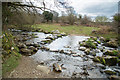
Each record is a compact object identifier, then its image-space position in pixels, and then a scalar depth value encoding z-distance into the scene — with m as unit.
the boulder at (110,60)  4.54
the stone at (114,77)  3.22
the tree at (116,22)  10.55
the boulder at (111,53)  5.71
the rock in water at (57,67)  3.66
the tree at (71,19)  25.27
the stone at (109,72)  3.65
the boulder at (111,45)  7.75
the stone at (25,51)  5.47
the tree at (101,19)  23.42
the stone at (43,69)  3.57
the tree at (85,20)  26.44
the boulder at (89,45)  7.42
